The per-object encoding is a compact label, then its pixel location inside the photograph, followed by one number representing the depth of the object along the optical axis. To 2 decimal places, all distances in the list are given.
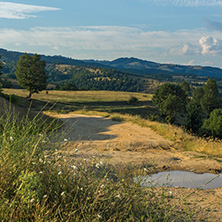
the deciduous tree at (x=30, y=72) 55.62
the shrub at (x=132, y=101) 88.06
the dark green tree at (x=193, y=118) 62.70
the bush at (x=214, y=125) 57.06
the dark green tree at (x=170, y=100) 66.94
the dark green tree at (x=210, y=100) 87.12
